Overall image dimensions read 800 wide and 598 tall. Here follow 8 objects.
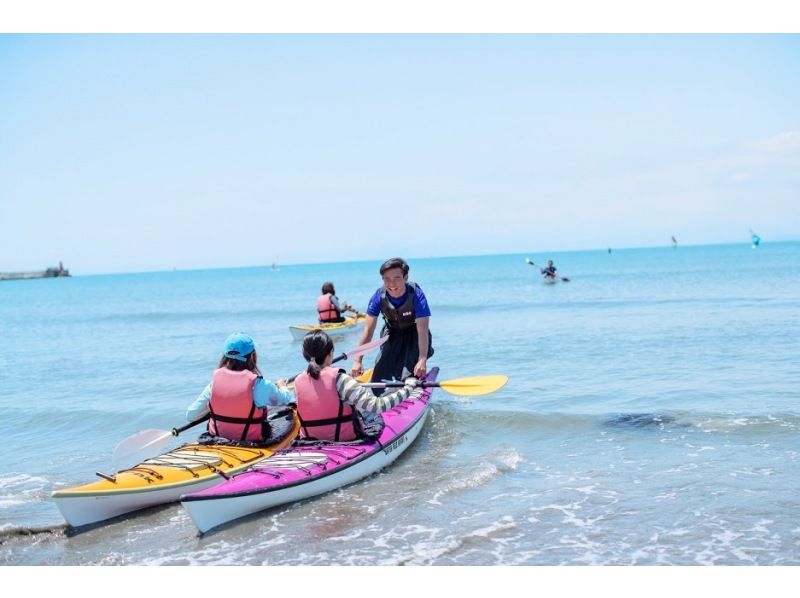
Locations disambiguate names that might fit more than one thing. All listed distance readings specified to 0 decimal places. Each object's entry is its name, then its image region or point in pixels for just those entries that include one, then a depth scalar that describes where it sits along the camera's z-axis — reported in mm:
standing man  8078
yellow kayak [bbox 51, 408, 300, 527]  5934
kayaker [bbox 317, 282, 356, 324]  19797
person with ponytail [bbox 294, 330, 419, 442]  6496
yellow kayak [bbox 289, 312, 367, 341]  20000
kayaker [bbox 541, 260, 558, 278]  42447
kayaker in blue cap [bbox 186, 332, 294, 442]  6594
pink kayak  5793
